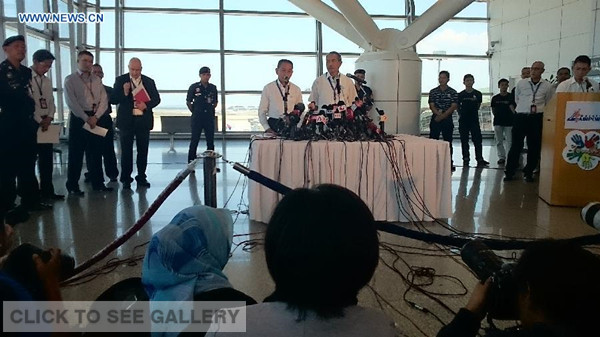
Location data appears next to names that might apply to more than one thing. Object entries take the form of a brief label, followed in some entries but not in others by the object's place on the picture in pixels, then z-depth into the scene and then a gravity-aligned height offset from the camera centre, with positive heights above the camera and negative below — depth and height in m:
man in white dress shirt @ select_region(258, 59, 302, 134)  4.99 +0.21
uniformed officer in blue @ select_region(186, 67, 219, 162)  7.55 +0.19
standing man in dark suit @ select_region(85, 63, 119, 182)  5.67 -0.34
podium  4.51 -0.26
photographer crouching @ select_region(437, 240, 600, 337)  0.94 -0.34
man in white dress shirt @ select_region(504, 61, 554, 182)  6.29 -0.05
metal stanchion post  2.83 -0.36
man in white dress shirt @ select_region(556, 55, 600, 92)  5.13 +0.44
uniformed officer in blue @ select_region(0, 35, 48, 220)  4.14 -0.10
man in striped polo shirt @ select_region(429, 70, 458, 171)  7.64 +0.21
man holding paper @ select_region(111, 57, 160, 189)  5.78 +0.01
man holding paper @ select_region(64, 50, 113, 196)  5.29 -0.05
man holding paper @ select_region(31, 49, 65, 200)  4.60 +0.03
